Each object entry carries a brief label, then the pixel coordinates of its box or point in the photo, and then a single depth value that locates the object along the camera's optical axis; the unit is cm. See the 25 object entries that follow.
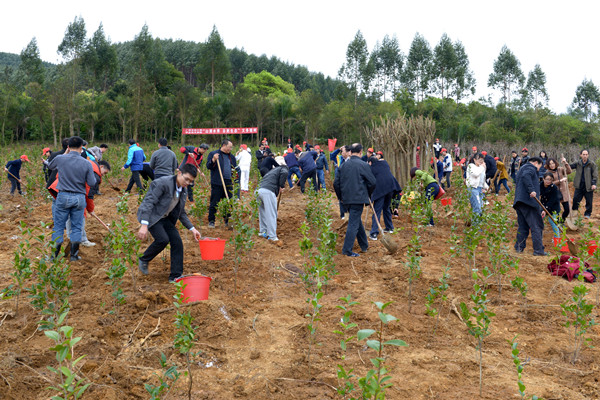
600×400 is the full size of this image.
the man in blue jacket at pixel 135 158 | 979
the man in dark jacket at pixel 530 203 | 707
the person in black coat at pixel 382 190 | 797
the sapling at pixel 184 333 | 287
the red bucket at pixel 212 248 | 554
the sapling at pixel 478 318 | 325
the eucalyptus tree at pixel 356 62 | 4538
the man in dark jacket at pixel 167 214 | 461
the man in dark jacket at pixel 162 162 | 816
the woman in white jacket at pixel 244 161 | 1048
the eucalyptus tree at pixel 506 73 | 4600
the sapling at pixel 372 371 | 214
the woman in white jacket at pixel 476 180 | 899
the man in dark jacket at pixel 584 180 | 987
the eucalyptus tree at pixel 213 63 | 4441
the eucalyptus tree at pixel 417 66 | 4775
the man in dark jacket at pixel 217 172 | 774
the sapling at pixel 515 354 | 271
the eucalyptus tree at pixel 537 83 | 4784
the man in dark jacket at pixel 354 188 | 661
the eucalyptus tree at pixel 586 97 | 4578
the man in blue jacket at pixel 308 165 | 1185
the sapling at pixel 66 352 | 200
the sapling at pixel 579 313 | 351
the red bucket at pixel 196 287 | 430
